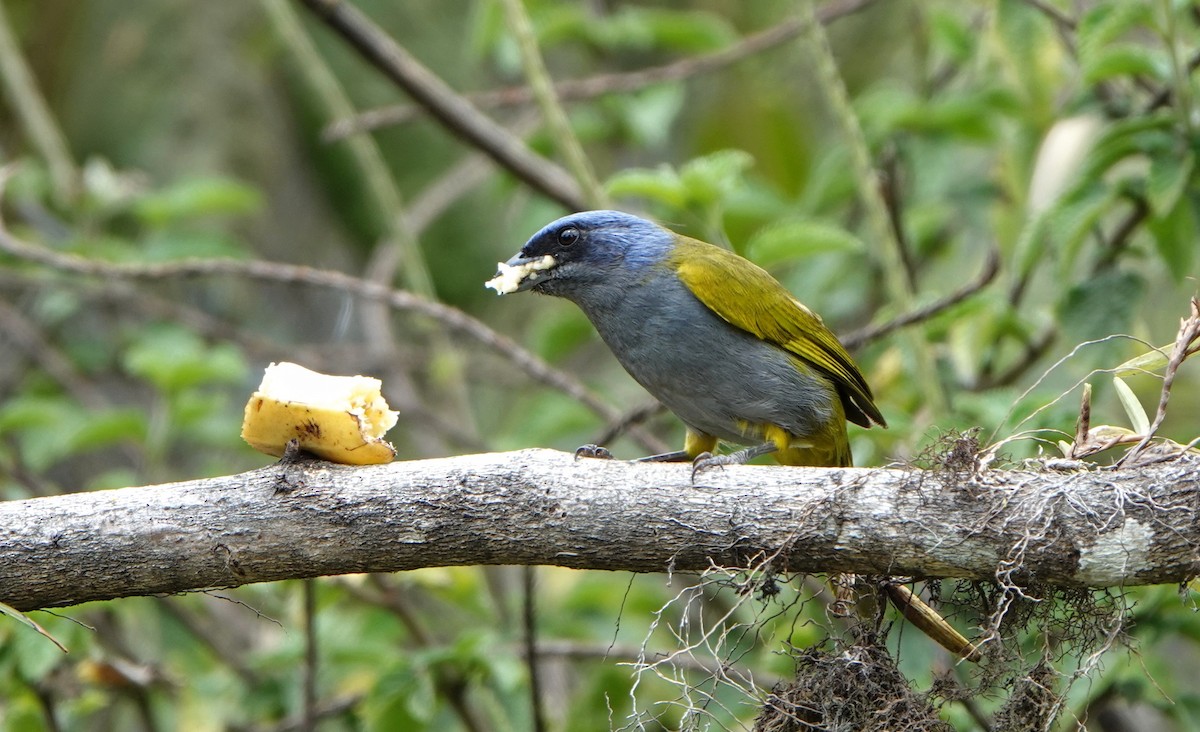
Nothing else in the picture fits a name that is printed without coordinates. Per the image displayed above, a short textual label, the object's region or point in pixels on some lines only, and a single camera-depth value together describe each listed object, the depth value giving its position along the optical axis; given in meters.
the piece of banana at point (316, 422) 5.32
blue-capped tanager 7.05
